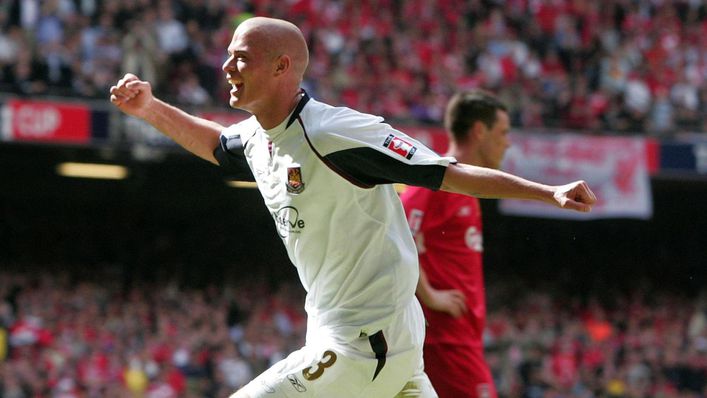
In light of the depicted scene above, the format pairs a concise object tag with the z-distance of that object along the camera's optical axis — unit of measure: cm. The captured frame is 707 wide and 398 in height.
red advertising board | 1419
